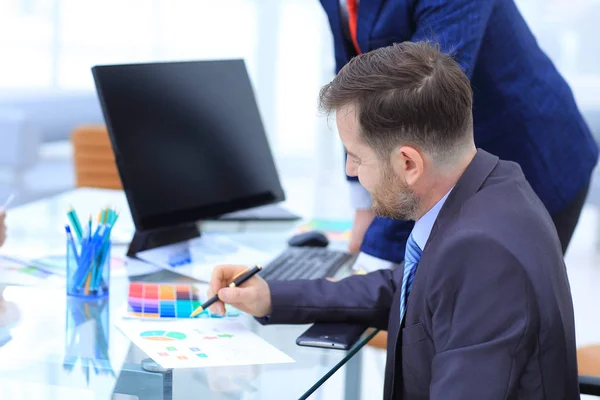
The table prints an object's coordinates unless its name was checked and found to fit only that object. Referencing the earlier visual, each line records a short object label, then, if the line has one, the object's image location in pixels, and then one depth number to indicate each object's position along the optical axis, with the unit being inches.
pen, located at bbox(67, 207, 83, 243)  103.9
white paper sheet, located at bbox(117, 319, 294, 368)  92.5
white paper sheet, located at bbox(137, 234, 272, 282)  111.8
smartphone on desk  96.0
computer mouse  122.8
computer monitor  111.7
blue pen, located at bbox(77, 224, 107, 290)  102.8
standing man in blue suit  107.9
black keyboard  112.0
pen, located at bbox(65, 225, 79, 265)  103.0
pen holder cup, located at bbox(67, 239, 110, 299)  102.9
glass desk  89.7
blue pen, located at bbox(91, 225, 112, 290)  103.3
